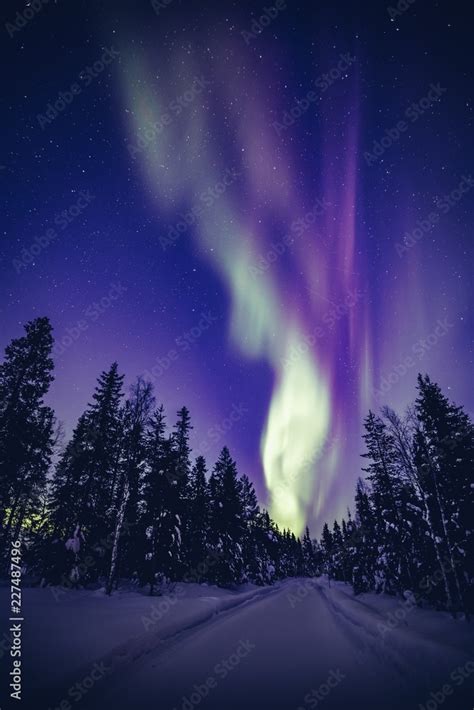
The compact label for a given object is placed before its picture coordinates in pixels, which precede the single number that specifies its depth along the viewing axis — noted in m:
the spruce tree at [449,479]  15.24
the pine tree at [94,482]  17.42
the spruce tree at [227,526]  28.77
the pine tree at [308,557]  122.25
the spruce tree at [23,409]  15.30
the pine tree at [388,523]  21.33
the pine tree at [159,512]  19.69
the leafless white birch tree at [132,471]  15.48
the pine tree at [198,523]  27.28
